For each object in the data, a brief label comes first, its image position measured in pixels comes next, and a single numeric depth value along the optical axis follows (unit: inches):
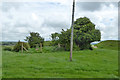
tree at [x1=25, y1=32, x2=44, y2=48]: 1144.8
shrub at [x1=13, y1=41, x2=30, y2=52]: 798.5
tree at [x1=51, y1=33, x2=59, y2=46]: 837.4
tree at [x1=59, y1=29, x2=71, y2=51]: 770.2
